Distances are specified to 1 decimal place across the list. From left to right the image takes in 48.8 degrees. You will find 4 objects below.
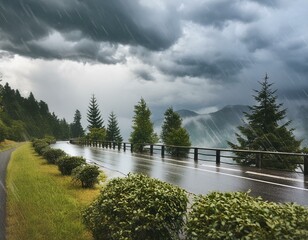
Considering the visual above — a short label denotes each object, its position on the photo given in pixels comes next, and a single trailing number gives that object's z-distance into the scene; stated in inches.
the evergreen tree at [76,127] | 6939.0
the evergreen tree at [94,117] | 4968.8
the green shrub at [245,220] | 142.4
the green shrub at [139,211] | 203.2
